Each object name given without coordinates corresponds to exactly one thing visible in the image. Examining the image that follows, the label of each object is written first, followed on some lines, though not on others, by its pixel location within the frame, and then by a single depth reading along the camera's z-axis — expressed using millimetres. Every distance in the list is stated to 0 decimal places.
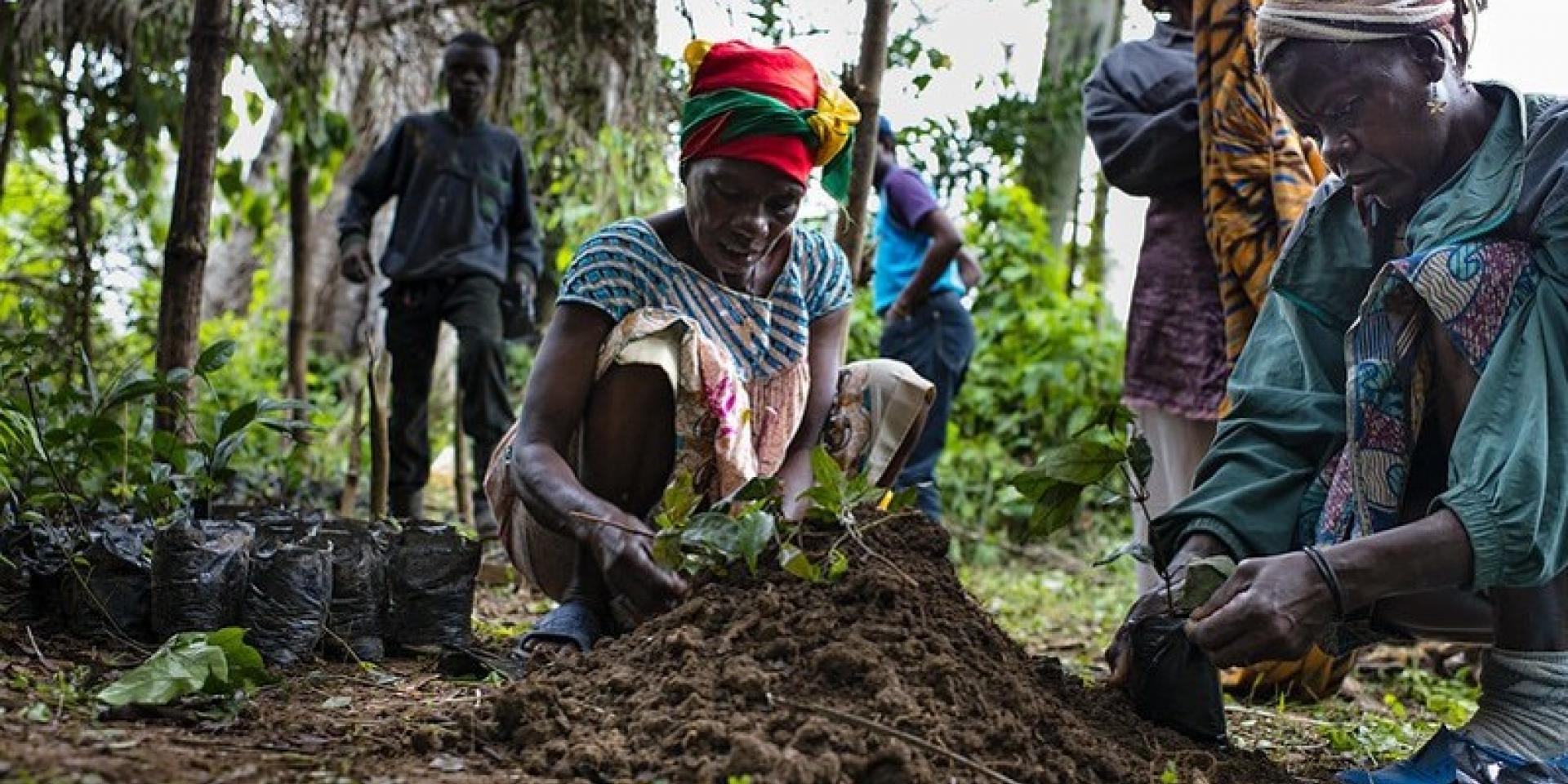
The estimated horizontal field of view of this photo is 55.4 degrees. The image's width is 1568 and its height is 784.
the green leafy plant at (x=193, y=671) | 1991
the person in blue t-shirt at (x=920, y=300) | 5449
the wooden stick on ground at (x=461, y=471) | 5840
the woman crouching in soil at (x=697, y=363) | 2719
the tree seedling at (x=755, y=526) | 2125
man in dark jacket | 5340
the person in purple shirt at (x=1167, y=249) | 3529
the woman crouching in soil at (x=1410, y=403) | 1986
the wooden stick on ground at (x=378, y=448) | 3951
